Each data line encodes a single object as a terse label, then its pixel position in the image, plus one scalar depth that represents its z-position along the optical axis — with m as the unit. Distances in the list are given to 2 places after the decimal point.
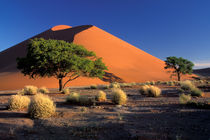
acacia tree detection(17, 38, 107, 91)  13.38
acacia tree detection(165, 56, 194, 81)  33.20
